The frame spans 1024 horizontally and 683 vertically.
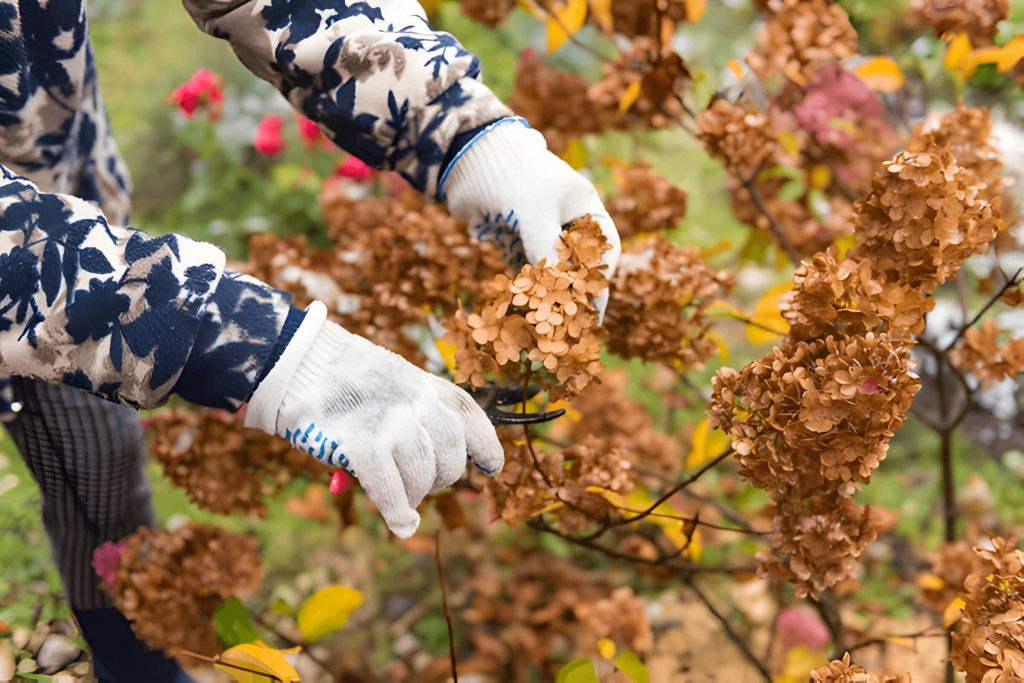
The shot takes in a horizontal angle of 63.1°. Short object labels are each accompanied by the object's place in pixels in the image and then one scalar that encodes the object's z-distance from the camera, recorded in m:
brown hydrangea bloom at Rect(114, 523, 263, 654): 1.29
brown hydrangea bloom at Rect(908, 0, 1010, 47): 1.34
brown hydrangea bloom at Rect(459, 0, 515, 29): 1.62
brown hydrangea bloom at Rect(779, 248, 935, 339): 0.88
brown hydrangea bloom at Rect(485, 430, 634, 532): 1.05
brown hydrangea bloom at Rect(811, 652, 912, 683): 0.86
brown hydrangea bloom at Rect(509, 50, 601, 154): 1.73
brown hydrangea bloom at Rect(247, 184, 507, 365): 1.31
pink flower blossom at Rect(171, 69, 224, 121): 1.90
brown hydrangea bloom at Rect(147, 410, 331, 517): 1.35
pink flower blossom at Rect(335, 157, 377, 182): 1.97
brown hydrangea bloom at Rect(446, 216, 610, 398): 0.85
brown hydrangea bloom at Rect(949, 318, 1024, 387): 1.26
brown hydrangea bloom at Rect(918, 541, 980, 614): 1.48
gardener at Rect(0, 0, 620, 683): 0.83
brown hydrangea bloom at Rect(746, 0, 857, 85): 1.32
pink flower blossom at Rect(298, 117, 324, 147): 2.31
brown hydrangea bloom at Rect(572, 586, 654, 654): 1.50
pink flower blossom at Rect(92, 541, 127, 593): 1.34
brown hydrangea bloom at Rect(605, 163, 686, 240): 1.50
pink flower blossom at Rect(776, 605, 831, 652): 1.78
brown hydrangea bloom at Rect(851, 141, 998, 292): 0.88
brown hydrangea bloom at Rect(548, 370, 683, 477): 1.87
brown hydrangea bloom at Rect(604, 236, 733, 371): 1.21
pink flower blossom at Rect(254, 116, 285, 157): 2.30
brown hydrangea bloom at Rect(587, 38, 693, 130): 1.44
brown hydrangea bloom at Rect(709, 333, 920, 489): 0.84
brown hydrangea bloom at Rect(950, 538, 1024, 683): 0.87
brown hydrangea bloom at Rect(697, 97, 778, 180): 1.26
